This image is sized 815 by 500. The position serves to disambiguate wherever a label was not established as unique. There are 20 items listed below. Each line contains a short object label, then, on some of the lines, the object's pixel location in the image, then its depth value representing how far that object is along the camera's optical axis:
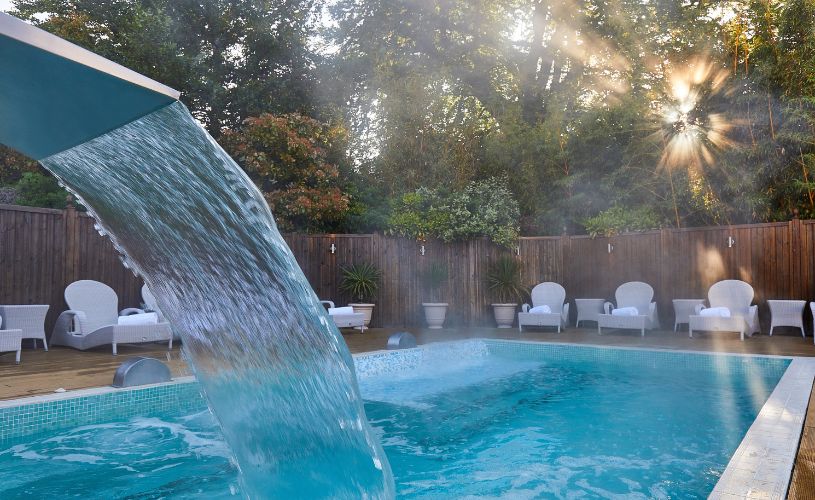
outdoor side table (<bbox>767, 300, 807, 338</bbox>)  9.46
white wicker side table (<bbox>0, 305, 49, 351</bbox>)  6.90
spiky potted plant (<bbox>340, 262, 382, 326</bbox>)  12.07
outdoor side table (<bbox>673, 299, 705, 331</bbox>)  10.30
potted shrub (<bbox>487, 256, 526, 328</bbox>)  11.99
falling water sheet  2.19
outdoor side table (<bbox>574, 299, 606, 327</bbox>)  11.43
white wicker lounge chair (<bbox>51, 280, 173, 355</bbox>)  7.25
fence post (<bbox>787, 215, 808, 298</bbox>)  9.73
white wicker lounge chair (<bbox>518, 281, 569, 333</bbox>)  10.95
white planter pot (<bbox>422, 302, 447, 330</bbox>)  11.91
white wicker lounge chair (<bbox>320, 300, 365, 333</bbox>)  10.16
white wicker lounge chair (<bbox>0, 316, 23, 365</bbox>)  6.21
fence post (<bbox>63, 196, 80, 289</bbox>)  8.64
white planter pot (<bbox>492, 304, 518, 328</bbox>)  11.94
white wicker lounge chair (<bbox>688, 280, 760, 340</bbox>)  9.08
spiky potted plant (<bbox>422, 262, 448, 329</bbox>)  11.92
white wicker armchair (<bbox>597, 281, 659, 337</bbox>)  9.90
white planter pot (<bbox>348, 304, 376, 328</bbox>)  11.57
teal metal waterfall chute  1.10
